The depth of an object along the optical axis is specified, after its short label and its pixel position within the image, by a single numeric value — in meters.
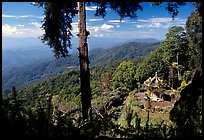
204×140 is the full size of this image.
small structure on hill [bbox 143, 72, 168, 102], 31.99
